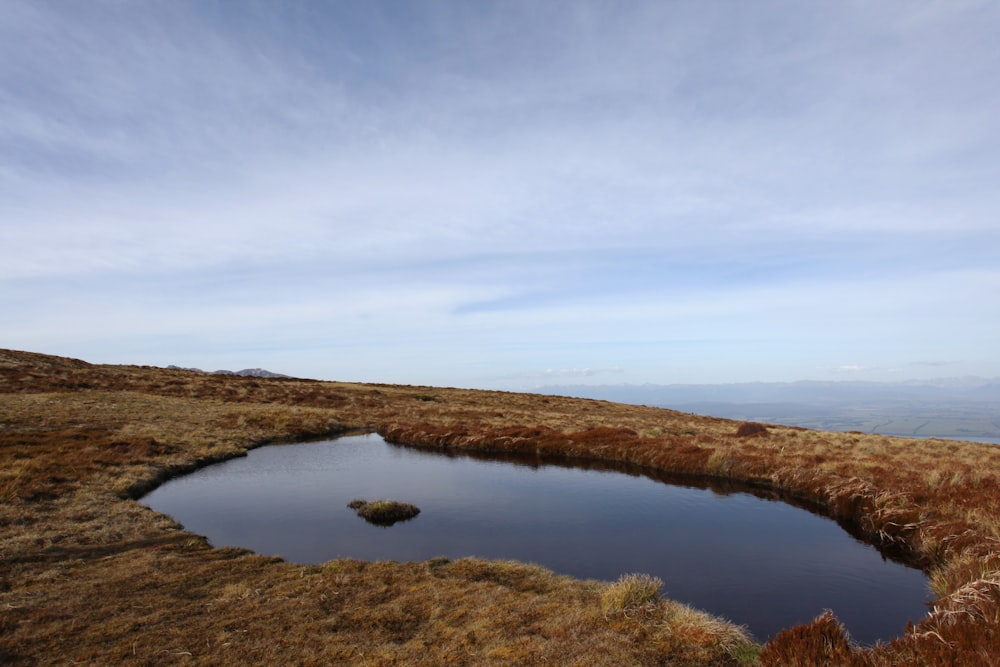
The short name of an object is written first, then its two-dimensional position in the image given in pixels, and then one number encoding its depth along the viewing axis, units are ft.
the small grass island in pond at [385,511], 73.45
